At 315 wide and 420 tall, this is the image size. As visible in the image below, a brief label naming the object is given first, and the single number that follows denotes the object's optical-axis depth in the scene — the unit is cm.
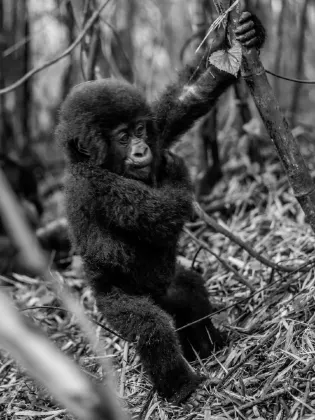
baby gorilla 290
